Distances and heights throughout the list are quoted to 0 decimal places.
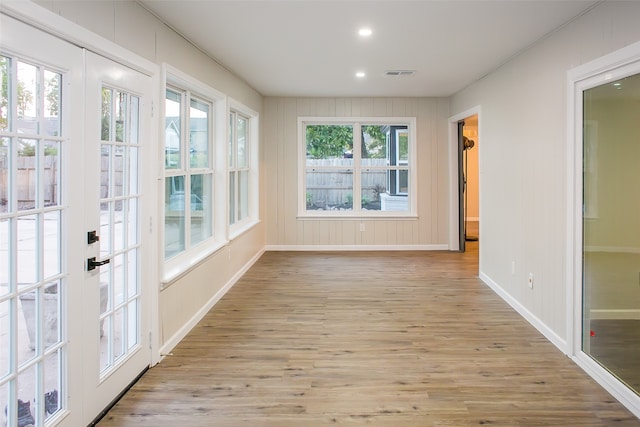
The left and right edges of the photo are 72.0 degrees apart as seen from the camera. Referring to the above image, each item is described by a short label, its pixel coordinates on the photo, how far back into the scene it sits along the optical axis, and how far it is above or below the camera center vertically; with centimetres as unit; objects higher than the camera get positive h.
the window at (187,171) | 363 +32
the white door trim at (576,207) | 287 -1
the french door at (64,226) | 173 -10
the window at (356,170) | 739 +61
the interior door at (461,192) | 716 +22
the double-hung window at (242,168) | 559 +52
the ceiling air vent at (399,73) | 512 +158
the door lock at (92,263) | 222 -30
